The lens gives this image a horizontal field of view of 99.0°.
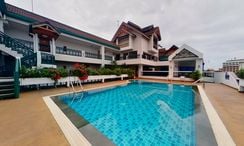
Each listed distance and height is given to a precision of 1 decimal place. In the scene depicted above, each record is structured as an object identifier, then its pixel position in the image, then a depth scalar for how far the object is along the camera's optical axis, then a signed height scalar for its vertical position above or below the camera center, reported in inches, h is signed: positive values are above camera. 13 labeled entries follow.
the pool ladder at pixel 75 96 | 267.2 -65.4
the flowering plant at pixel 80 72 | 366.3 +0.4
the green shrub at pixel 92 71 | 464.2 +4.5
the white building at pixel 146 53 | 696.7 +144.3
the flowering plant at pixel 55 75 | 330.2 -8.7
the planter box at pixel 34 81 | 278.0 -24.7
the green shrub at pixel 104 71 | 529.0 +4.8
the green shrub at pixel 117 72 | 610.9 -0.8
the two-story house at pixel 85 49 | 344.8 +136.4
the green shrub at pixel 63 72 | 353.7 +0.7
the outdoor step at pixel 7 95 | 215.7 -48.4
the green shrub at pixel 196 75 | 575.8 -20.3
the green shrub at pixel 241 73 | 309.1 -7.4
